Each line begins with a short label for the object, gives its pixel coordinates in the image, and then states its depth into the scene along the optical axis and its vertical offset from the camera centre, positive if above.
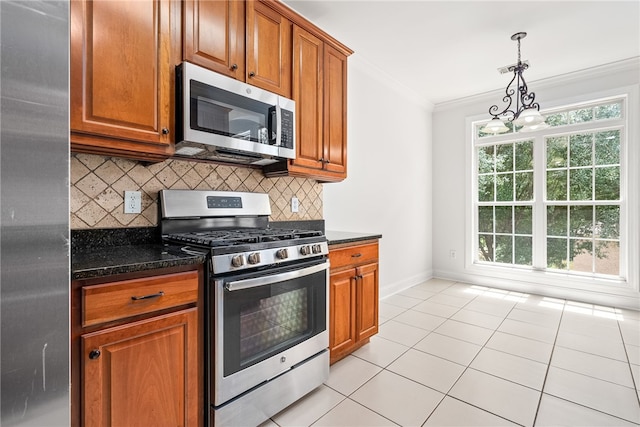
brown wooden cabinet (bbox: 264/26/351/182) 2.22 +0.82
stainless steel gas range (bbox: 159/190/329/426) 1.40 -0.49
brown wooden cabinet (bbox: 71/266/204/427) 1.06 -0.54
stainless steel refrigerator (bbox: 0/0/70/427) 0.56 +0.00
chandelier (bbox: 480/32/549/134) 2.73 +0.92
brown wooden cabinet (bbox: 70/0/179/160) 1.28 +0.63
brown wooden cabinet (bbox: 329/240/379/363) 2.13 -0.65
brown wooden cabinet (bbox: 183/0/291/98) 1.64 +1.04
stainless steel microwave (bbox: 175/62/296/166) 1.58 +0.55
